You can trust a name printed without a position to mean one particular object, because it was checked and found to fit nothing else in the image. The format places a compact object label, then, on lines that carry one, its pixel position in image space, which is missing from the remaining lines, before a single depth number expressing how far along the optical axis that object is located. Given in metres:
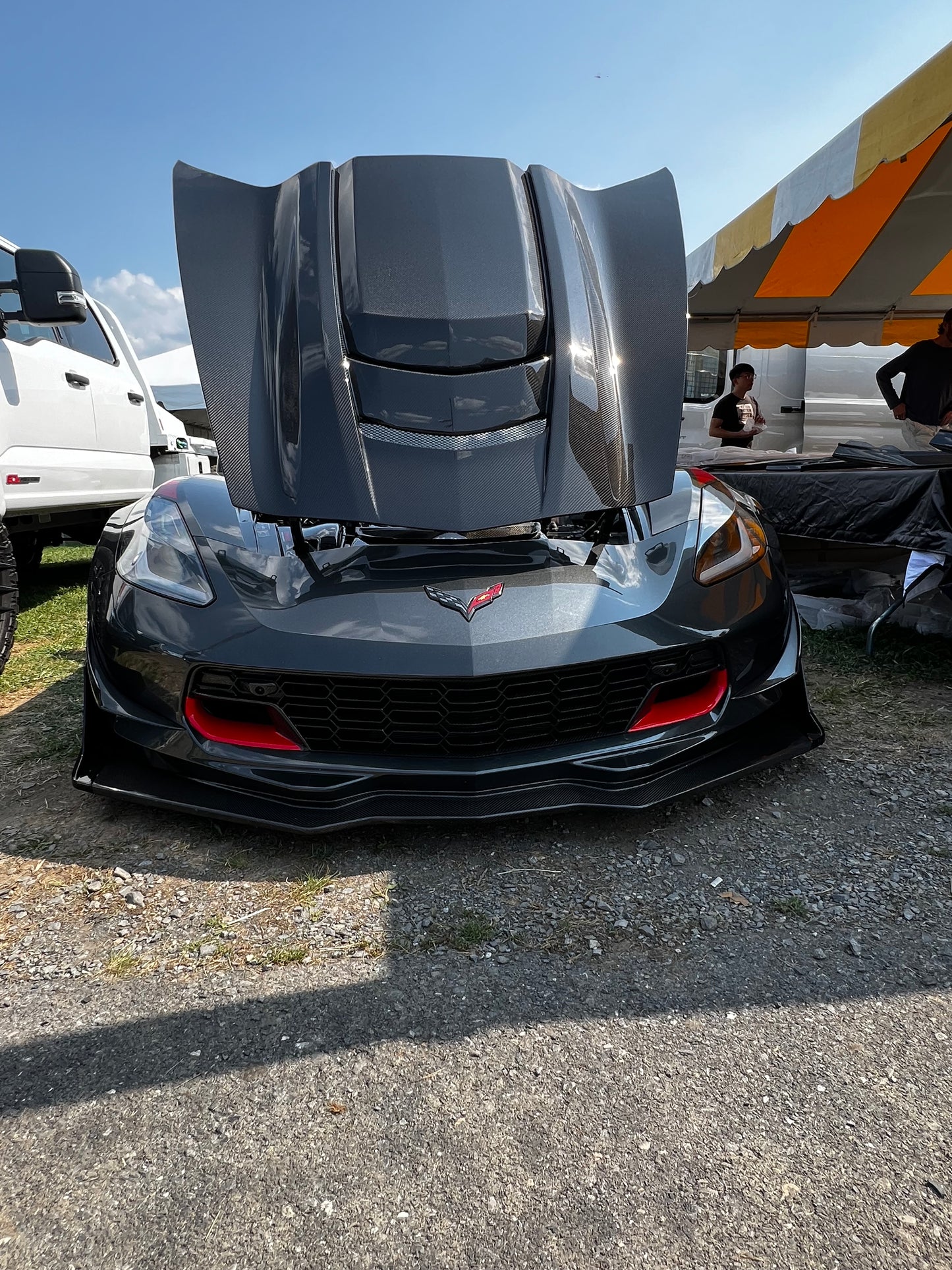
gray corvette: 1.77
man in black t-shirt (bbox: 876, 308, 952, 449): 5.57
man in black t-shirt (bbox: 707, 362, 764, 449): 6.82
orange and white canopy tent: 3.65
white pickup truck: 3.11
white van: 8.34
